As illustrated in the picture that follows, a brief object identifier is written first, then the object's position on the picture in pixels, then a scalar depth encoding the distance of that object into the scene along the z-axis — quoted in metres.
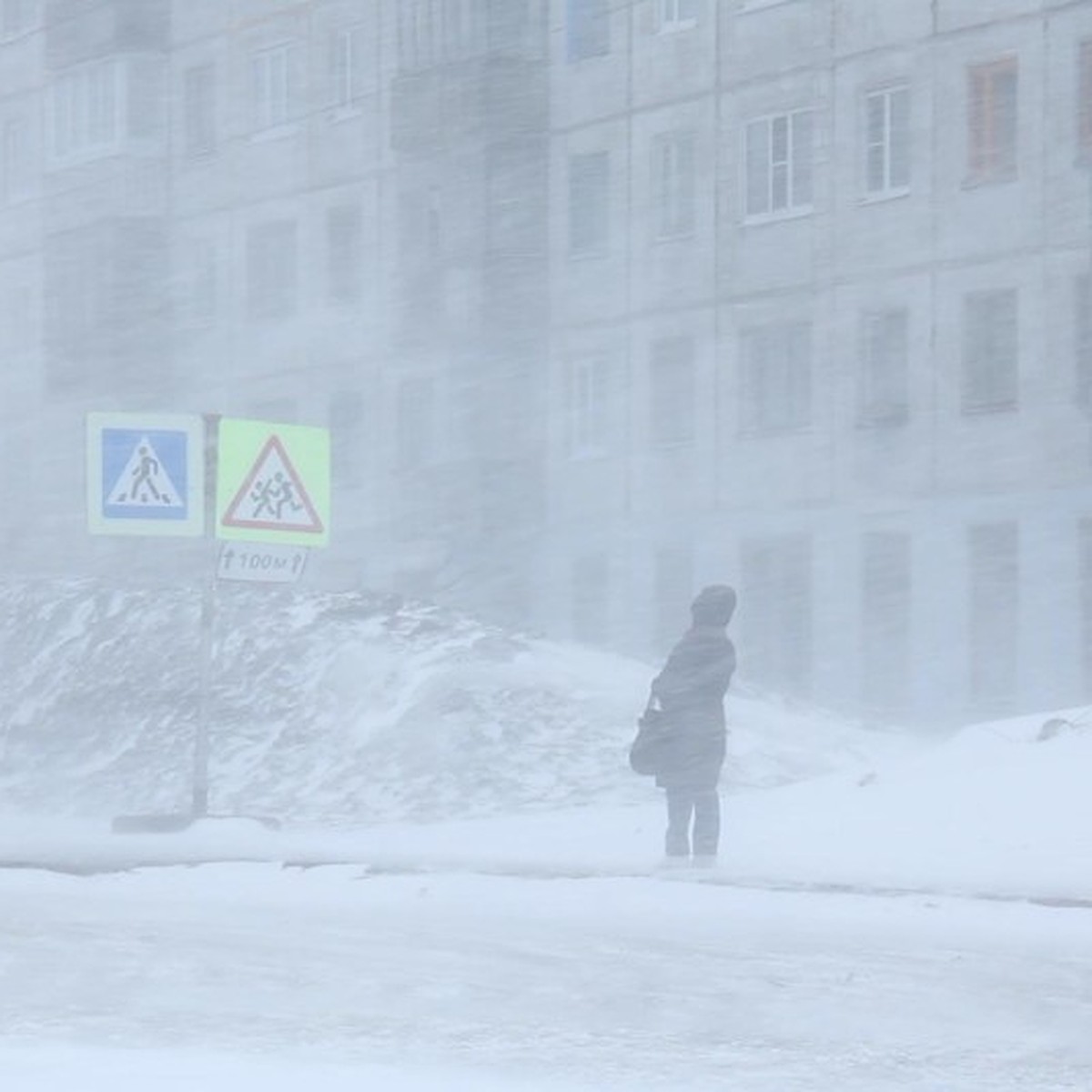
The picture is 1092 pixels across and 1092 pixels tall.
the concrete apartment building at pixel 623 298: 37.78
